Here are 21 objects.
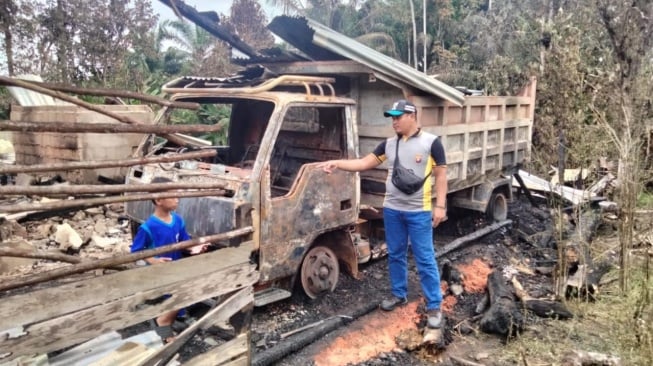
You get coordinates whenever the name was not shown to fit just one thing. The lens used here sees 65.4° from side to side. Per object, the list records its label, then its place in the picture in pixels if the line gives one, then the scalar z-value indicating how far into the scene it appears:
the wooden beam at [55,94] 1.96
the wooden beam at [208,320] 2.31
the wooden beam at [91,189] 1.88
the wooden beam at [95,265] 1.93
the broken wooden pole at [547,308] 4.38
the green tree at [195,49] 17.67
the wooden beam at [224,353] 2.51
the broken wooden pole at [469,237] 5.91
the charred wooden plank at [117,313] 1.88
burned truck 3.92
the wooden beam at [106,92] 2.09
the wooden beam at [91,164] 1.86
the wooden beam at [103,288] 1.92
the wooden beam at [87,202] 1.90
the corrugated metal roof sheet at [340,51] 4.43
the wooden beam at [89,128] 1.90
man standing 4.21
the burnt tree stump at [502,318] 4.08
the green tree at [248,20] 21.75
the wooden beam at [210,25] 5.76
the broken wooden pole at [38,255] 1.88
